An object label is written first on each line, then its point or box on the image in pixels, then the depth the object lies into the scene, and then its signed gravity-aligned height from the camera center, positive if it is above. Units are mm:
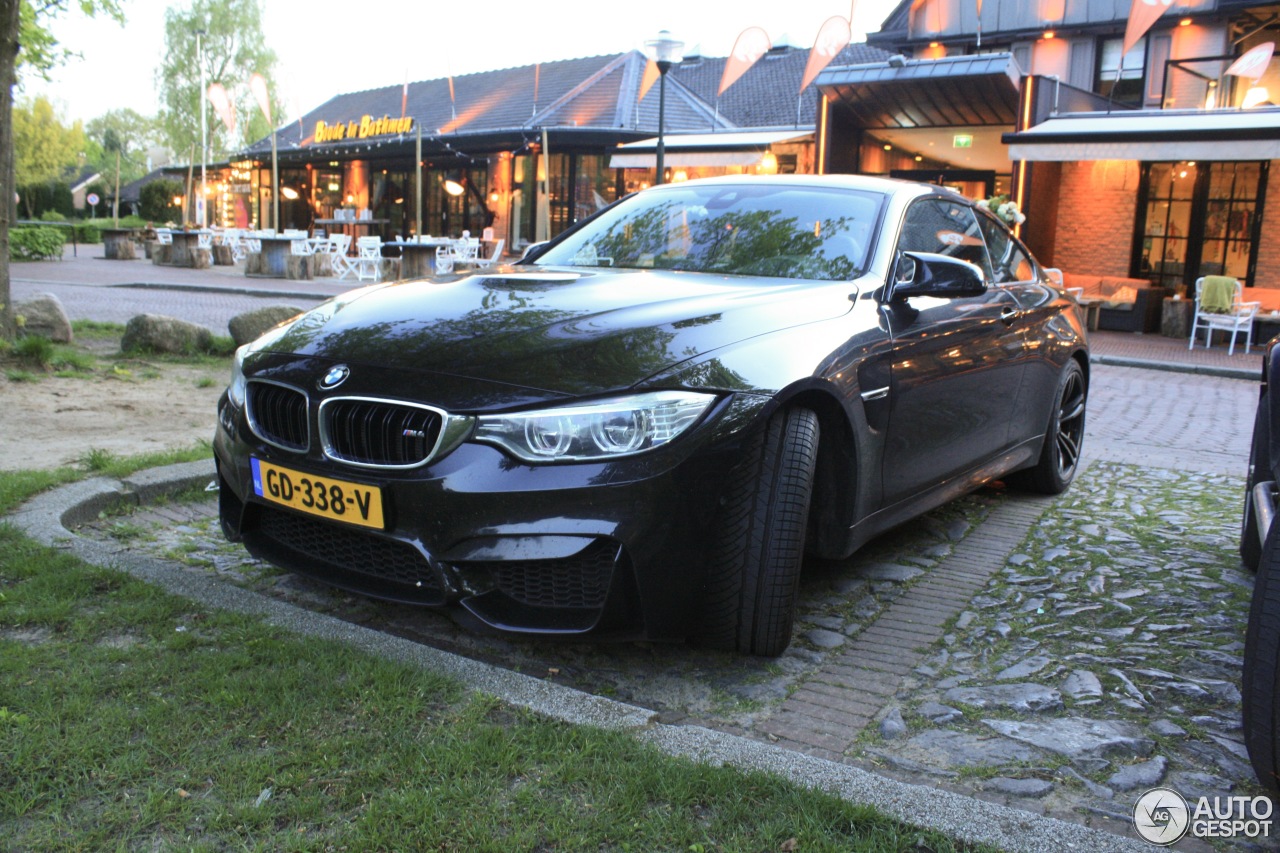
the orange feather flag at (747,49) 21359 +4193
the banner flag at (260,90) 28375 +4013
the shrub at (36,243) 29109 -377
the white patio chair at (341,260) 25016 -441
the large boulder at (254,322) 9406 -754
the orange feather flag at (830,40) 20812 +4312
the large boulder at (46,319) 9406 -800
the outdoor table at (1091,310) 18125 -693
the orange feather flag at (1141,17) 17641 +4250
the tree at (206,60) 62125 +10406
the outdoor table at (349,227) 39081 +510
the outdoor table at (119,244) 32594 -345
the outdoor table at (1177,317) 17641 -747
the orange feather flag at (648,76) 23547 +3982
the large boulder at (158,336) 9352 -902
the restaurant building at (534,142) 29109 +3127
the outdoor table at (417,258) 22000 -294
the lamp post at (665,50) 14961 +2893
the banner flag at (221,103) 28578 +3630
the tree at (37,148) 58469 +4754
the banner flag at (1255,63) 18203 +3664
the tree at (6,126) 8133 +802
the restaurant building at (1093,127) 17672 +2576
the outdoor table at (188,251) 27312 -425
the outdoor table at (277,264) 23938 -580
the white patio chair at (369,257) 24969 -361
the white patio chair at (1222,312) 15492 -559
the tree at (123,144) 92438 +7934
